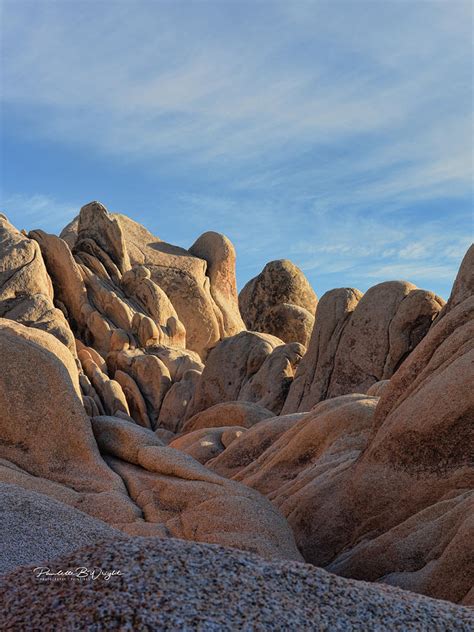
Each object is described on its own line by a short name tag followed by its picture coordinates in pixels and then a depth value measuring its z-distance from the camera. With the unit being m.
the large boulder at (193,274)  38.41
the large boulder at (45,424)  8.79
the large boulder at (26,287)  25.58
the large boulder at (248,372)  21.97
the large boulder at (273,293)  36.81
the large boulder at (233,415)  18.50
